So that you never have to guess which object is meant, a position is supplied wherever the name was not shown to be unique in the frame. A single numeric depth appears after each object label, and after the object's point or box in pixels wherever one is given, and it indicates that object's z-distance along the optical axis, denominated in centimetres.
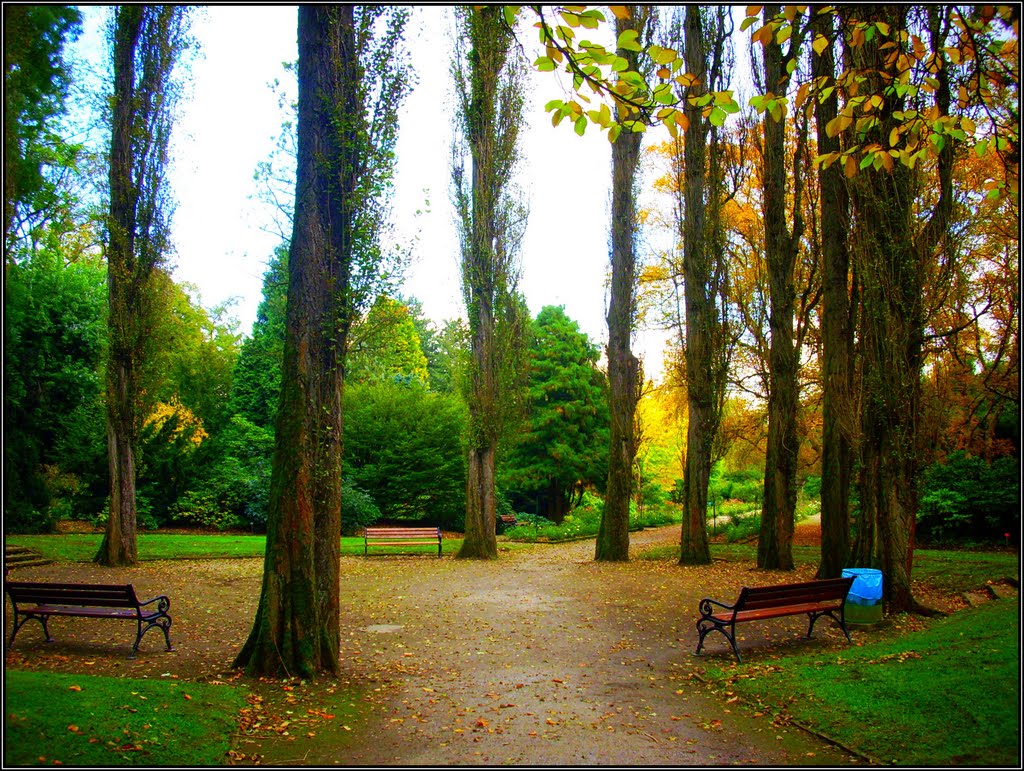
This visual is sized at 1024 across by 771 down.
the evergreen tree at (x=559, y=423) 2834
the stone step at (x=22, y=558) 1287
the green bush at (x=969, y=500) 1703
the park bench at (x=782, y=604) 762
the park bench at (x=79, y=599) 748
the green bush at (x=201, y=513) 2289
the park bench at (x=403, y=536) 1769
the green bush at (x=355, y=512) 2303
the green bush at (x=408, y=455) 2492
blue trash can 882
